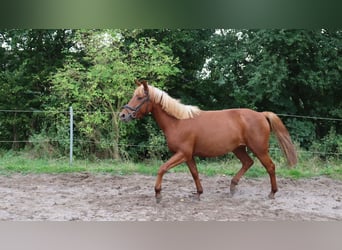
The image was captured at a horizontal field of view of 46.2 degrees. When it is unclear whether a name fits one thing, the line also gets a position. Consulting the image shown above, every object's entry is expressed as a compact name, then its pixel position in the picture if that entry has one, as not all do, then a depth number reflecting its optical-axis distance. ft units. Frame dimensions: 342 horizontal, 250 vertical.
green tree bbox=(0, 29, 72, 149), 27.09
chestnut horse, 13.37
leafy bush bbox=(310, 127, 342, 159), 24.02
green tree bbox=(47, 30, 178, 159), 23.12
